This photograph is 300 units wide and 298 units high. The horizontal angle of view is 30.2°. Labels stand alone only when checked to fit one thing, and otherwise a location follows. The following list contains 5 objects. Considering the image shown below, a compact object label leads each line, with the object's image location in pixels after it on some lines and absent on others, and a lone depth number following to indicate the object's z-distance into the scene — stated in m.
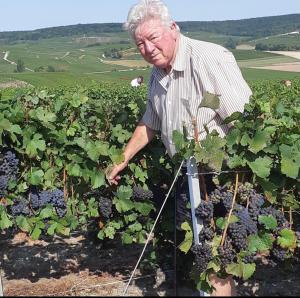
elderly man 3.00
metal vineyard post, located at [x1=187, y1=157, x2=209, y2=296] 3.03
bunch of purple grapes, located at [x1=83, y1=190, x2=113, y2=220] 3.84
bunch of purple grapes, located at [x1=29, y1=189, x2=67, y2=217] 3.67
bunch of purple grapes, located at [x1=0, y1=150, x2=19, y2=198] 3.58
